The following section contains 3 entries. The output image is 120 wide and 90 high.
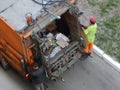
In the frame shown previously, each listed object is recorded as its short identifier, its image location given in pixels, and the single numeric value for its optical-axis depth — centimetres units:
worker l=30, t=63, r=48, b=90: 883
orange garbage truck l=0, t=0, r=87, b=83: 843
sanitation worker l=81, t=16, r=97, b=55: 951
